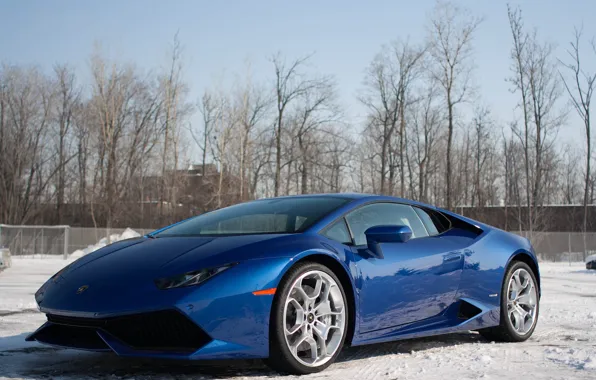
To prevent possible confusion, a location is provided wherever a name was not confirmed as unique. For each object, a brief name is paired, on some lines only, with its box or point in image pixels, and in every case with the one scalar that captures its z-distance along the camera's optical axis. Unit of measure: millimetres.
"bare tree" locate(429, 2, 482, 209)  37031
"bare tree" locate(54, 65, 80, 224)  43406
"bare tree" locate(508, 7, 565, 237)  35688
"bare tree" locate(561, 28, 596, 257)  36438
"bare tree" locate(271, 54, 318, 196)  37844
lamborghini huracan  3393
